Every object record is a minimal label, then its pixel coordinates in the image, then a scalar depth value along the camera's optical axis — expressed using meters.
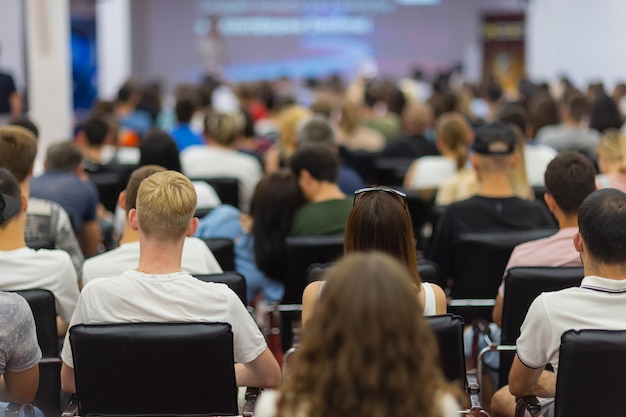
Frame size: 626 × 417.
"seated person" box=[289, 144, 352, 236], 4.47
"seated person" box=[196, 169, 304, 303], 4.45
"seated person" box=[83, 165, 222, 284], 3.41
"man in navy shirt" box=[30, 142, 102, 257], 5.06
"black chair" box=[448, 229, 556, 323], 4.00
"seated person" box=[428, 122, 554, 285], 4.36
